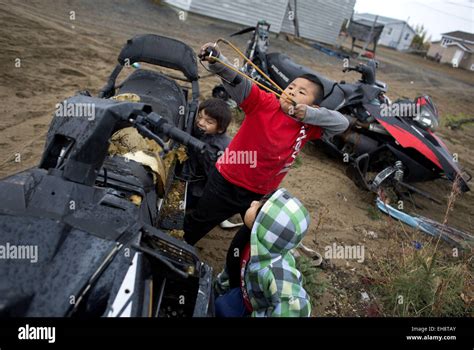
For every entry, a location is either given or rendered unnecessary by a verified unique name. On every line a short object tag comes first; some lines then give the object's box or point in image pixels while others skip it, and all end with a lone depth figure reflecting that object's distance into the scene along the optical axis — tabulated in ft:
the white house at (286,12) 47.70
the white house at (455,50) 109.91
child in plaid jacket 5.44
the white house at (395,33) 138.00
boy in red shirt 7.56
